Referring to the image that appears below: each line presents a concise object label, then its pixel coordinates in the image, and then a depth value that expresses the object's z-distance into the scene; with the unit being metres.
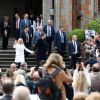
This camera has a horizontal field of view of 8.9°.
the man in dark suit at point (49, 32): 27.42
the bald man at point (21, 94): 9.84
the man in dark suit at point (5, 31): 28.19
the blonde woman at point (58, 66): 13.05
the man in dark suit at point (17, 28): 28.33
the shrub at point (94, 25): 28.41
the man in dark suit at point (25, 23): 27.69
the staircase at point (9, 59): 26.87
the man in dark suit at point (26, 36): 27.03
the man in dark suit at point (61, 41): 27.28
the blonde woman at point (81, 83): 14.35
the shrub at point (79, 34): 28.02
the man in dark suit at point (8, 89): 10.95
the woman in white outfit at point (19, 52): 25.52
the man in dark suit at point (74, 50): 26.30
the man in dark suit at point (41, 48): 26.17
